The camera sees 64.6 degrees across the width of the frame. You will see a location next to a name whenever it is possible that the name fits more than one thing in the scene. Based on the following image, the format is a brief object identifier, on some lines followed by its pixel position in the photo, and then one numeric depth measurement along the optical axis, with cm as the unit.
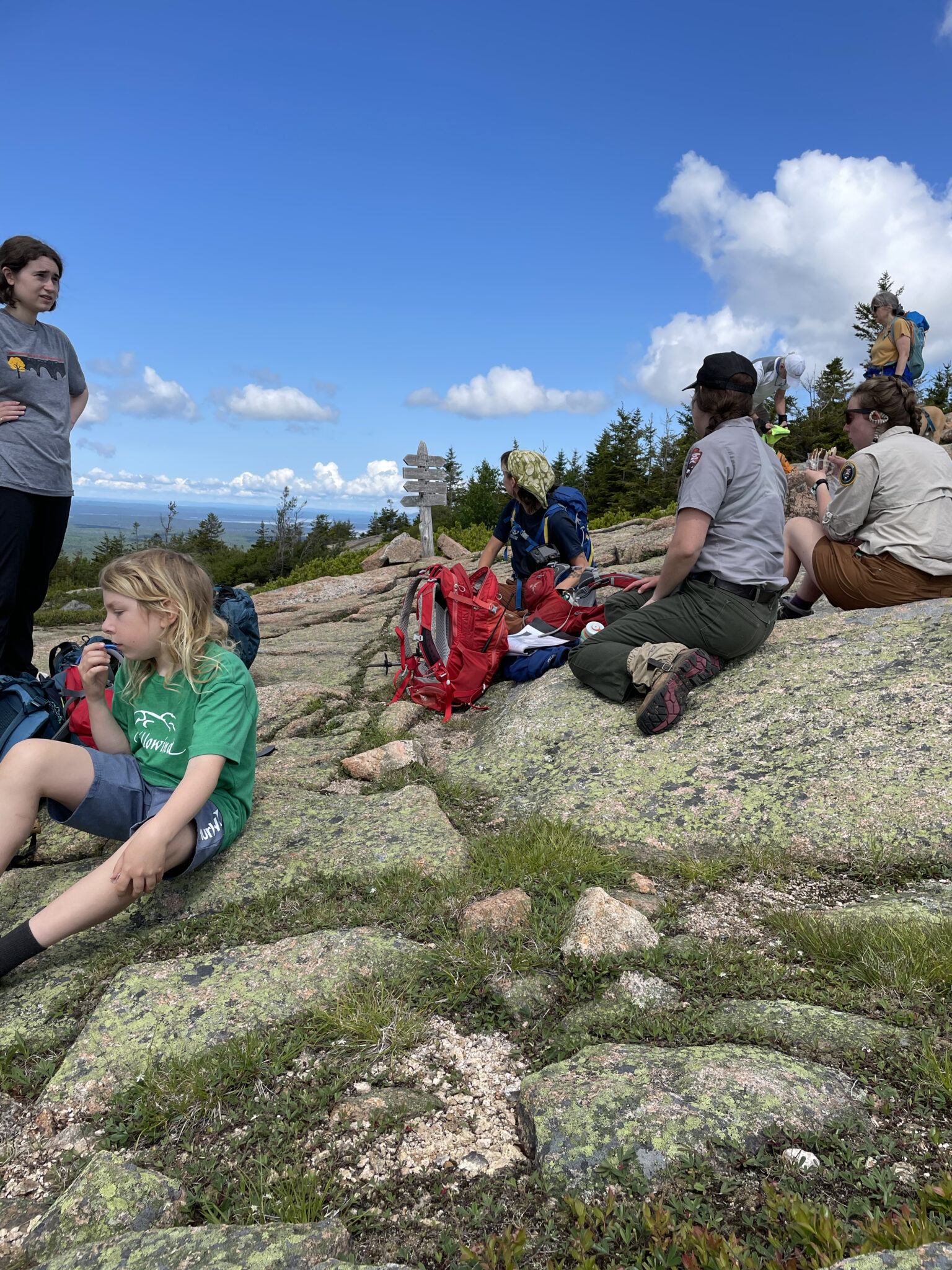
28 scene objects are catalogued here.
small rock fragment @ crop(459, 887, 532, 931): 276
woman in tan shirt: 450
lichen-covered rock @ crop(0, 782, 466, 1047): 259
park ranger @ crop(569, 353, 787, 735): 427
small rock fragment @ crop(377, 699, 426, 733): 525
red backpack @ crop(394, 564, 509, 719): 564
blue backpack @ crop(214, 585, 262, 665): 524
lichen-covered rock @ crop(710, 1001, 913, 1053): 205
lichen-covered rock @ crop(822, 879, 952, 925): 260
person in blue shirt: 637
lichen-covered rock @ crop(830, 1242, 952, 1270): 127
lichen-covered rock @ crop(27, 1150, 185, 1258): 168
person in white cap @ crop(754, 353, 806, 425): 657
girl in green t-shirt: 265
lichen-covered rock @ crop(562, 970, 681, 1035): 226
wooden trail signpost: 1591
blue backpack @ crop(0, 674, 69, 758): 358
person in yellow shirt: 824
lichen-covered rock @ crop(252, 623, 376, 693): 716
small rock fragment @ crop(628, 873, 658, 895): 309
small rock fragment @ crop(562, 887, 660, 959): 258
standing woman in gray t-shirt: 447
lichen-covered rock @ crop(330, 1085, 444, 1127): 197
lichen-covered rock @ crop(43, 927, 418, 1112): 221
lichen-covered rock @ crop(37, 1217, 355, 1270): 151
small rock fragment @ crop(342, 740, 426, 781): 444
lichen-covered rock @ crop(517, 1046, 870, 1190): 173
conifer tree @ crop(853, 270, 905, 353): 3706
